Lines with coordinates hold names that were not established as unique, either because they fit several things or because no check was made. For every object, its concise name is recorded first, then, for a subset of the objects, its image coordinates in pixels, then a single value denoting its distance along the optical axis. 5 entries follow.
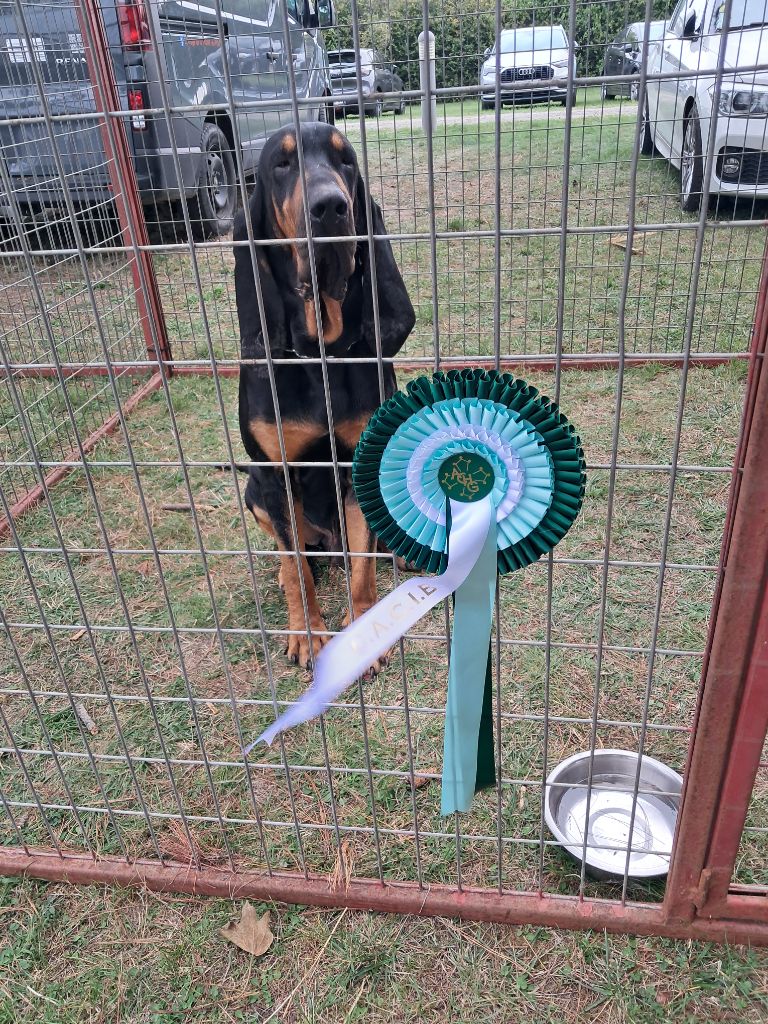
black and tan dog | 1.92
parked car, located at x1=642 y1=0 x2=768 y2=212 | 3.50
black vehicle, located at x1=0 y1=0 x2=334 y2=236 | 3.53
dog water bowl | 1.65
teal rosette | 1.11
